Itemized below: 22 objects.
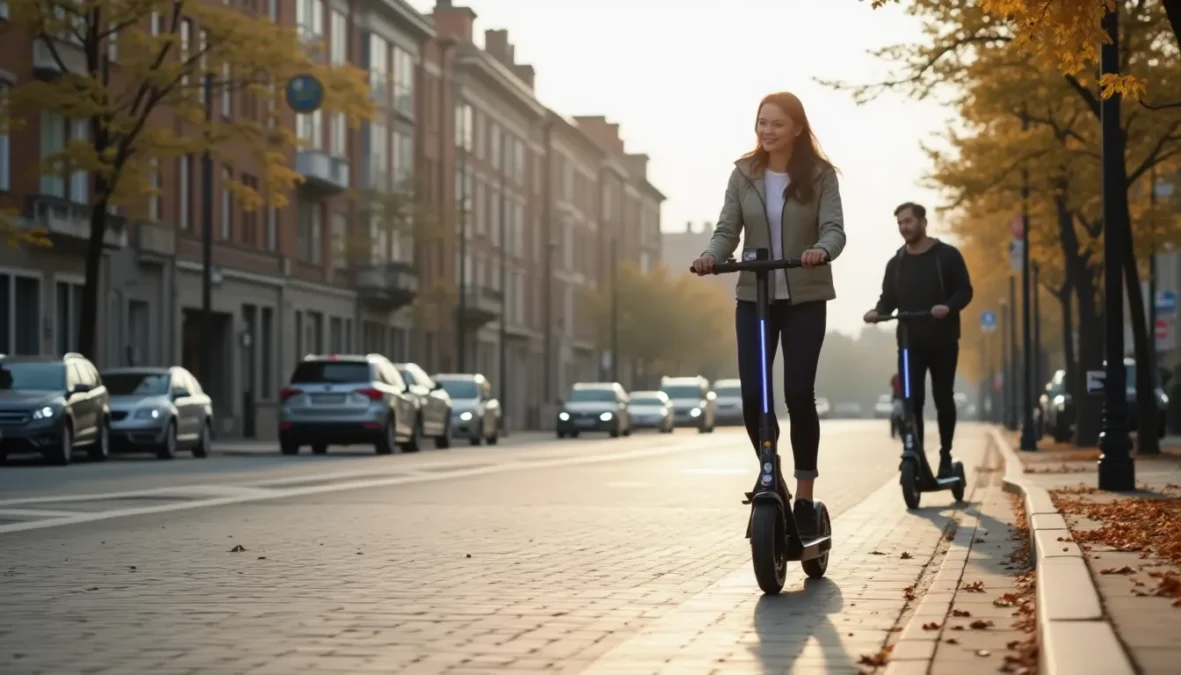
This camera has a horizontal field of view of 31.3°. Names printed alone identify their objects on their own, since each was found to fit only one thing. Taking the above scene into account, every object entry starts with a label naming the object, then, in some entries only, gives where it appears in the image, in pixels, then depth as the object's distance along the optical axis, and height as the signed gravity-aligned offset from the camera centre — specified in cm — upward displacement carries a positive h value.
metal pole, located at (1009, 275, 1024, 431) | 5741 +146
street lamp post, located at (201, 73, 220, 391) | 3918 +296
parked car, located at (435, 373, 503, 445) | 4550 +22
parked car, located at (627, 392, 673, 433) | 6462 +15
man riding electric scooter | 1503 +87
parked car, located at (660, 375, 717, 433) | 6894 +57
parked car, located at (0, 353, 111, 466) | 2758 +17
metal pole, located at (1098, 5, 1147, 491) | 1596 +83
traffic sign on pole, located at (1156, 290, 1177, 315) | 5096 +270
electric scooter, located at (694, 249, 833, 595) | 888 -36
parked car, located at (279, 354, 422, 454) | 3428 +22
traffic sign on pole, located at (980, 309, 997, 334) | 7062 +313
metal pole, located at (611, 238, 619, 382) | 9019 +474
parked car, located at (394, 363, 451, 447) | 3838 +27
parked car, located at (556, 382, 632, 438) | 5772 +17
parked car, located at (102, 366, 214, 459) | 3158 +12
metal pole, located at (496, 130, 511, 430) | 8406 +683
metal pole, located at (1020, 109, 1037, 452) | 3084 +142
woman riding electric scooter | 933 +79
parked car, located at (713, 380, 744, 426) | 7975 +35
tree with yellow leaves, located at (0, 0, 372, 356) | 3381 +551
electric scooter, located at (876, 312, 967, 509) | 1508 -29
